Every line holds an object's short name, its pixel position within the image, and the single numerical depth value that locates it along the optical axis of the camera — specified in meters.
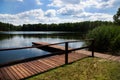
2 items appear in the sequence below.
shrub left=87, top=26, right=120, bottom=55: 5.14
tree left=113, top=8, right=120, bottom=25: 22.67
